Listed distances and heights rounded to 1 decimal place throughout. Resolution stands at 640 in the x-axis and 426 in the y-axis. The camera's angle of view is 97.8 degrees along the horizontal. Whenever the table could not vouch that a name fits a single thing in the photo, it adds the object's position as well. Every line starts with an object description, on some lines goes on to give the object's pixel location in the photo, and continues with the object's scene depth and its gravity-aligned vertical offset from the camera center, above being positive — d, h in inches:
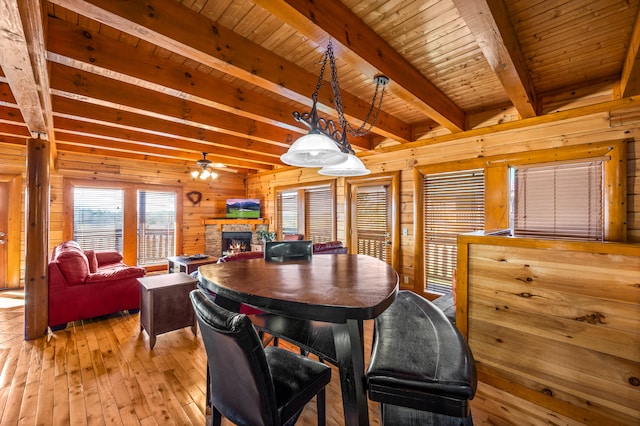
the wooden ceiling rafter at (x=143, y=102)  98.1 +46.1
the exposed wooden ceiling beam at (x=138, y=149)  169.0 +44.5
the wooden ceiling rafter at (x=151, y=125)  121.1 +45.4
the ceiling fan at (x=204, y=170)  191.3 +30.6
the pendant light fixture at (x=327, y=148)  69.2 +17.3
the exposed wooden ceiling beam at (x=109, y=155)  196.3 +45.2
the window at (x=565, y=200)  103.0 +5.1
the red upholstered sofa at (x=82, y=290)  122.7 -35.8
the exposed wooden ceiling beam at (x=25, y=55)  52.6 +36.8
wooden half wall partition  63.1 -27.3
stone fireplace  268.8 -21.3
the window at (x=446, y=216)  139.6 -1.7
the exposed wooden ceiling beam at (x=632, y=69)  73.6 +44.2
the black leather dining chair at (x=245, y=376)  38.4 -26.3
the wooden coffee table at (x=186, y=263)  177.9 -32.4
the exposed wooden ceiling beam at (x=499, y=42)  57.8 +42.0
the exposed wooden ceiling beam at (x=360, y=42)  58.7 +43.9
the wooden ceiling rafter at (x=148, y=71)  76.6 +46.4
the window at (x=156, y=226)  238.2 -11.8
